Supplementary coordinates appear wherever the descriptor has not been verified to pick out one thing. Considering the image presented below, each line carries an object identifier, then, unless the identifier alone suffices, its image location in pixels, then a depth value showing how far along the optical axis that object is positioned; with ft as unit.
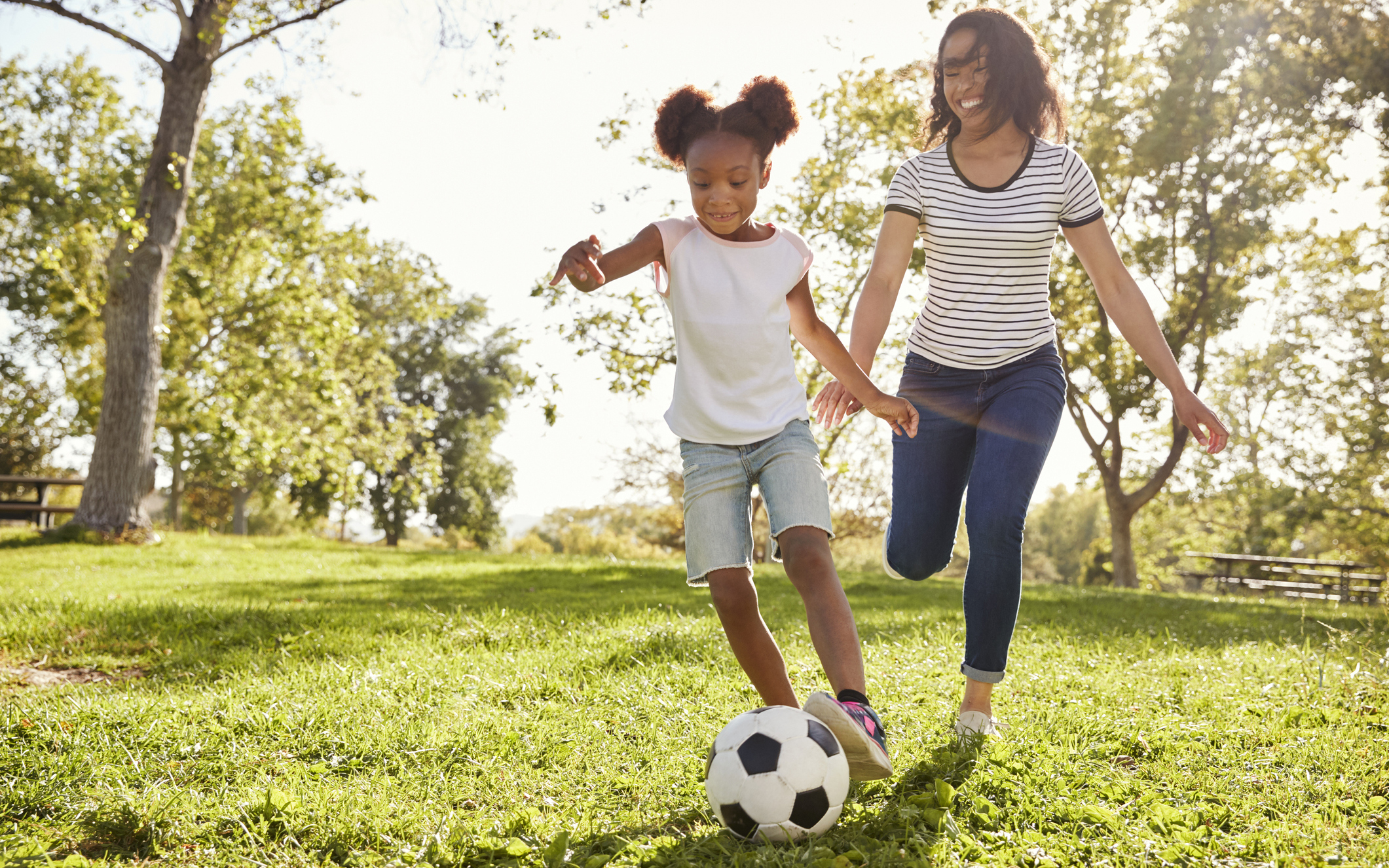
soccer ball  7.38
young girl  9.12
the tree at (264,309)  57.77
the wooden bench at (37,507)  51.70
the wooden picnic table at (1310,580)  59.31
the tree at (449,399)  101.96
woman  10.30
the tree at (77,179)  62.23
